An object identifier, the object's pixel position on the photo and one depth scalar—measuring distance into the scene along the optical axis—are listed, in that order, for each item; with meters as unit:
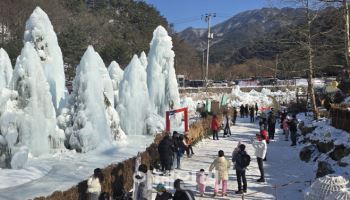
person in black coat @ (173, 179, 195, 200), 9.20
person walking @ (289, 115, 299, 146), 23.26
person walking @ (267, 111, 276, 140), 26.19
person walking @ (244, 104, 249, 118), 43.96
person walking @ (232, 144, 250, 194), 13.16
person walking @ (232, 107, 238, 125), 36.23
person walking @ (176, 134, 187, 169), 16.86
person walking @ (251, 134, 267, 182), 14.61
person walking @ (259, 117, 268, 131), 25.93
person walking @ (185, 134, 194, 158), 19.39
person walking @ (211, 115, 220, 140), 25.28
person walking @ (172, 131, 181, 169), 16.43
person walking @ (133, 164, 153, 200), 10.65
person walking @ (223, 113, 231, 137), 27.32
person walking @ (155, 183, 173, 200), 9.45
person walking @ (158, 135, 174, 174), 15.62
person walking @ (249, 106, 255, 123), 38.78
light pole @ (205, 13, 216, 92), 62.28
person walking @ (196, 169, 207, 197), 12.87
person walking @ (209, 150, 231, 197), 12.82
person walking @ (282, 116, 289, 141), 25.91
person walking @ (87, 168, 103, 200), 10.75
